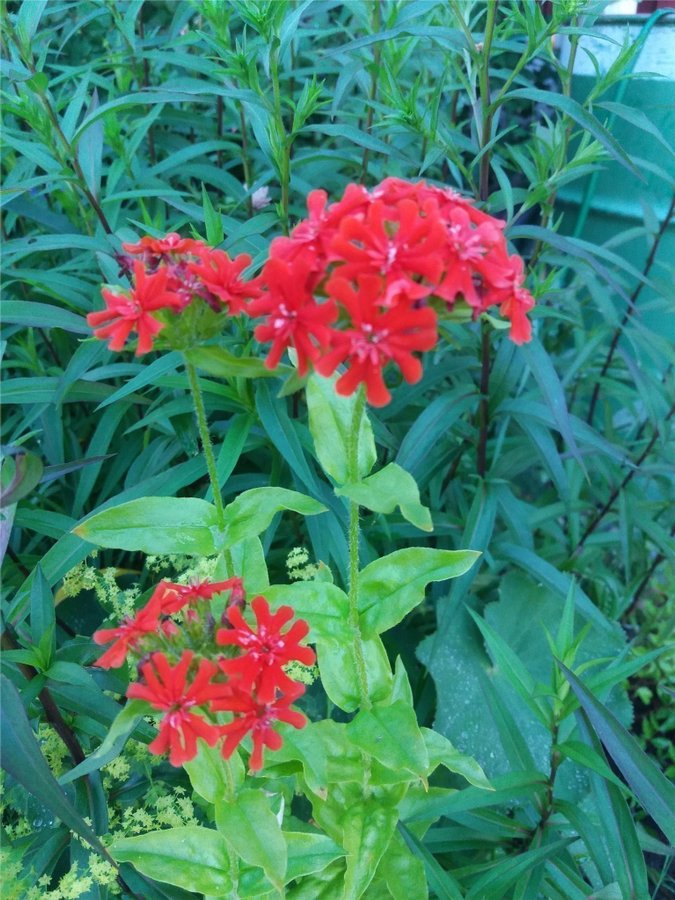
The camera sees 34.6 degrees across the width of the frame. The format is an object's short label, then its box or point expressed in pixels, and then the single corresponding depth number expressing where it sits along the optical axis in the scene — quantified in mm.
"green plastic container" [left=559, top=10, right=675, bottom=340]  613
